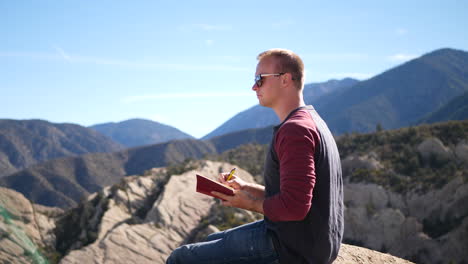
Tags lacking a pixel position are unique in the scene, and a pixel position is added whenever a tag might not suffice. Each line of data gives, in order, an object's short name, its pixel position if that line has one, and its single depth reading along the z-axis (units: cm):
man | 292
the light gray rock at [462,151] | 2964
